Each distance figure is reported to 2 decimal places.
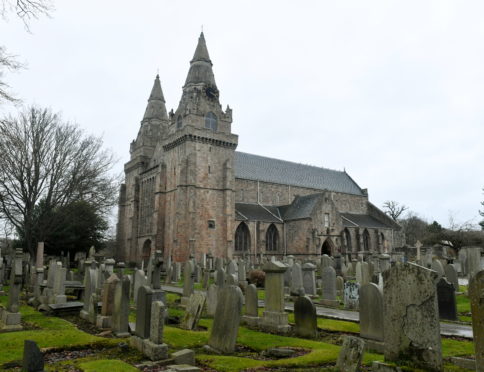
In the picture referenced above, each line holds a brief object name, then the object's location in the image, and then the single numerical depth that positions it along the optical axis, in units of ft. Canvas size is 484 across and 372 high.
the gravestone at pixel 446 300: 33.35
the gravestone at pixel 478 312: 12.80
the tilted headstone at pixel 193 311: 29.07
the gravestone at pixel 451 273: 49.14
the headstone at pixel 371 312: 23.39
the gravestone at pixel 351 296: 40.75
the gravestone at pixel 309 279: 48.93
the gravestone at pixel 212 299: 36.83
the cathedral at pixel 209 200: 109.50
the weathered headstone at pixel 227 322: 22.41
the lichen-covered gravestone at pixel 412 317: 15.83
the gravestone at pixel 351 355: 17.17
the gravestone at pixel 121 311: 26.99
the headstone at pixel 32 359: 15.66
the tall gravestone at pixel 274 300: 29.07
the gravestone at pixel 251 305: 31.71
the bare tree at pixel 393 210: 227.46
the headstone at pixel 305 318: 27.09
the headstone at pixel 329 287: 43.50
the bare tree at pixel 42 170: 70.44
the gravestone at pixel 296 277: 48.96
